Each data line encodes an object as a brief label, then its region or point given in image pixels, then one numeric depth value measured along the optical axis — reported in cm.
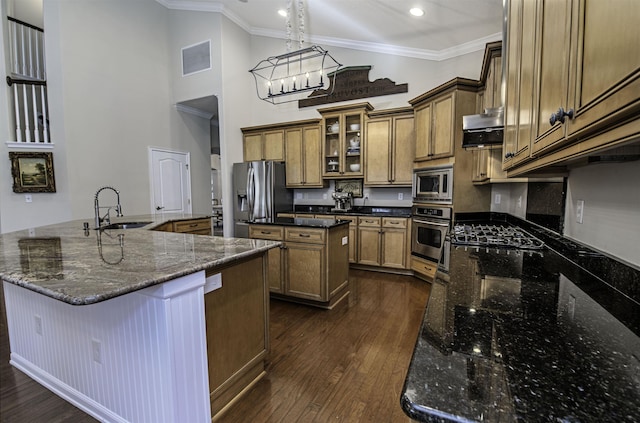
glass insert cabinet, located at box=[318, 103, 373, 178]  460
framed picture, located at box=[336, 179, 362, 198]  503
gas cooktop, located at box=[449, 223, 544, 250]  165
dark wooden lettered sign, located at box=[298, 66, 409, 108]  473
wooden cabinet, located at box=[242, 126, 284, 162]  529
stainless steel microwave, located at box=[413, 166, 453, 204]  348
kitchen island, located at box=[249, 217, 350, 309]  294
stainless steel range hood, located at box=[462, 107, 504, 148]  184
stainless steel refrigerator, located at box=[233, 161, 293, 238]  498
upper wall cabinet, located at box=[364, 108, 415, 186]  430
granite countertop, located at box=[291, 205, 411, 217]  442
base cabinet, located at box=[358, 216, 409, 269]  418
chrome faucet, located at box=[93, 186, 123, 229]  267
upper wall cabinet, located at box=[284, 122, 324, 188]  500
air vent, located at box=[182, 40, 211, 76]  505
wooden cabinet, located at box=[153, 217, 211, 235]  342
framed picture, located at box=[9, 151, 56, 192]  424
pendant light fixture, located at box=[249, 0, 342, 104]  515
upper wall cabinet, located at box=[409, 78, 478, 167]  339
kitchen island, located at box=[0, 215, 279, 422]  120
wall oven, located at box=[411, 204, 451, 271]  355
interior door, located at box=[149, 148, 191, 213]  530
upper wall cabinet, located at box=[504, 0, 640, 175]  48
